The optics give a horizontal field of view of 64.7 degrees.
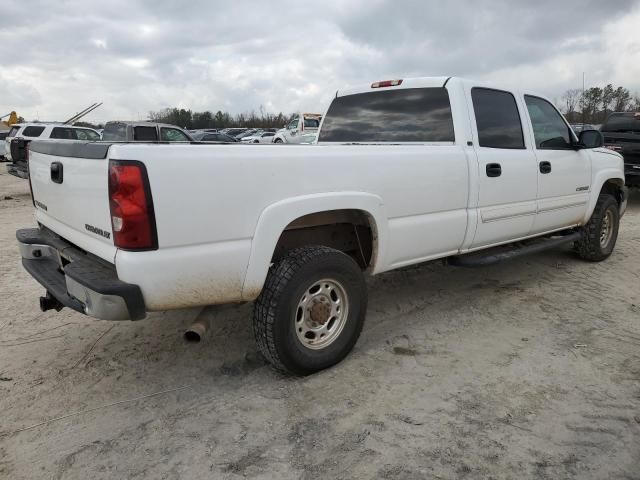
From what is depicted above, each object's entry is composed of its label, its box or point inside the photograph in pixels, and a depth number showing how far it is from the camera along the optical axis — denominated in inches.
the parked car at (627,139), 393.4
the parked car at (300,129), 906.7
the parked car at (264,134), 1475.4
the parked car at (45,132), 522.2
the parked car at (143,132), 476.7
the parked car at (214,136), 994.6
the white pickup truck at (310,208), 99.0
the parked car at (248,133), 1657.9
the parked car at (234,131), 1803.0
